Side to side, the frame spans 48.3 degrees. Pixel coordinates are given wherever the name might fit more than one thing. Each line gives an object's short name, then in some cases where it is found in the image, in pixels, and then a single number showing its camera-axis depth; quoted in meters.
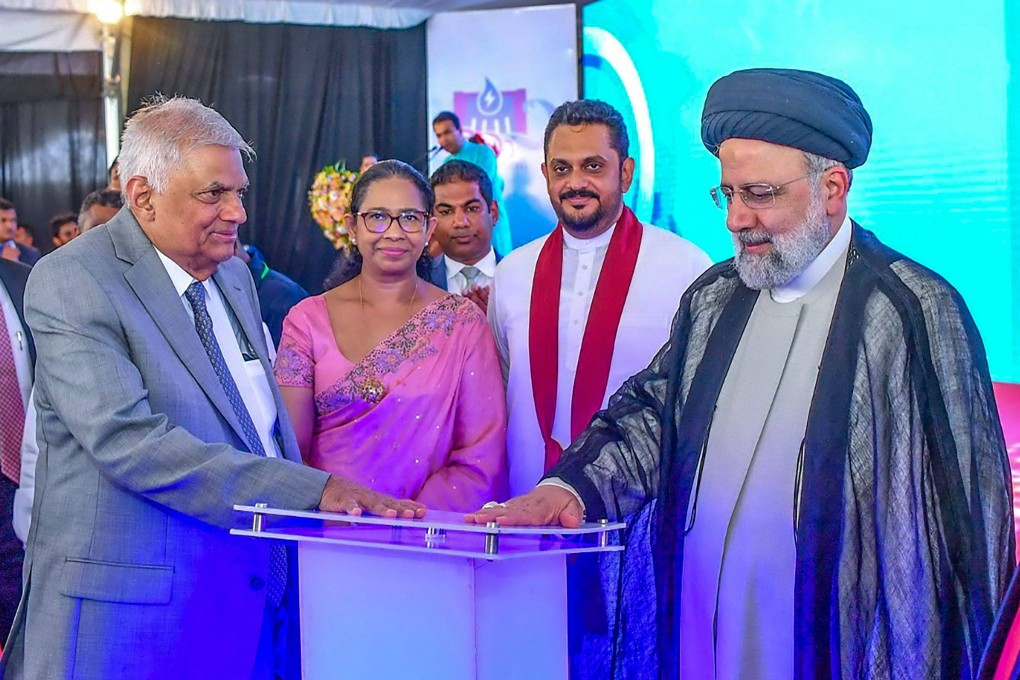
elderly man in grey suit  2.28
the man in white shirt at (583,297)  3.47
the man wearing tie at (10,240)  6.90
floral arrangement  7.08
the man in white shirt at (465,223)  4.27
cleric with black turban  2.17
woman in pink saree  3.11
